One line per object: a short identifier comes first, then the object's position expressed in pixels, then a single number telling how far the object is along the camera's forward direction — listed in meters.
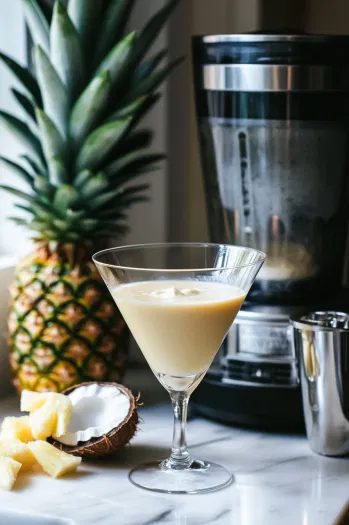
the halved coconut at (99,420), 0.96
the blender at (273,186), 1.01
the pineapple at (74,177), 1.07
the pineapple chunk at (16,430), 0.98
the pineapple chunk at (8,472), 0.92
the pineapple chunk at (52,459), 0.94
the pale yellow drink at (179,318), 0.91
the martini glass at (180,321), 0.91
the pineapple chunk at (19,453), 0.95
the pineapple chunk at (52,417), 0.97
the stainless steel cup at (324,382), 0.99
